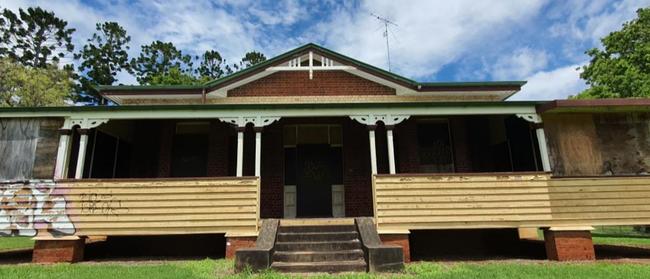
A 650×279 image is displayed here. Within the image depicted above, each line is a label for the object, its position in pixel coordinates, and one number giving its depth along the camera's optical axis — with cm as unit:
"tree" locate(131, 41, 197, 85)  4256
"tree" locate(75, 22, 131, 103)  3872
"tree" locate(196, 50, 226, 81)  4481
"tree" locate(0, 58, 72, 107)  2744
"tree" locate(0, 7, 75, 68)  3344
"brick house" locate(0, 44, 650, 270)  796
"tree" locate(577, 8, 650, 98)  2172
